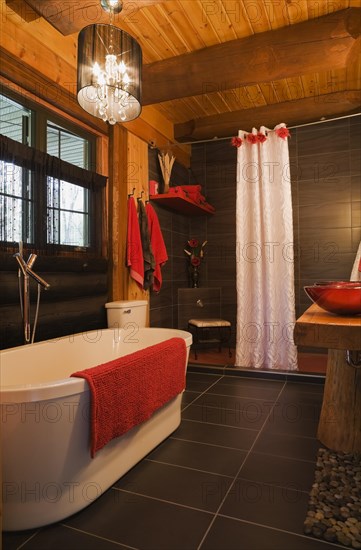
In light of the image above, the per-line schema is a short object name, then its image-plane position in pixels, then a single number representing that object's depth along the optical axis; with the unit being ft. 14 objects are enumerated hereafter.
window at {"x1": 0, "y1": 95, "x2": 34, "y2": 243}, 7.02
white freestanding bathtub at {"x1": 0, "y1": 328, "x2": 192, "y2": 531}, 4.31
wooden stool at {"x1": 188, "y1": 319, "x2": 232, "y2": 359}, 12.99
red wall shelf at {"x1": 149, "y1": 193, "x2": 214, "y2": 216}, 12.39
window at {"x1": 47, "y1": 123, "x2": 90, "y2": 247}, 8.21
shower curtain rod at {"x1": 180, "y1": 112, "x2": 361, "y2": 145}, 11.93
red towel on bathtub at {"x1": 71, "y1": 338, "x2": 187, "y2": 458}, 4.88
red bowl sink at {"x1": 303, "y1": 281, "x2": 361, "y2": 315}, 3.81
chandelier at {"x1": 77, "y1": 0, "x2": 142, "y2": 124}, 6.46
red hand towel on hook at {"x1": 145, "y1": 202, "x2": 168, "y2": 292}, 11.70
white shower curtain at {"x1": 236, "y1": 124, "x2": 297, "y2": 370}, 11.19
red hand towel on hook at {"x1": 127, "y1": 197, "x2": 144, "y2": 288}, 10.76
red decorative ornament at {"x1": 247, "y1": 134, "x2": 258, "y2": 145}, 11.74
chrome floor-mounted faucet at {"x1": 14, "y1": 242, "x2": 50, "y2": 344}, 7.03
